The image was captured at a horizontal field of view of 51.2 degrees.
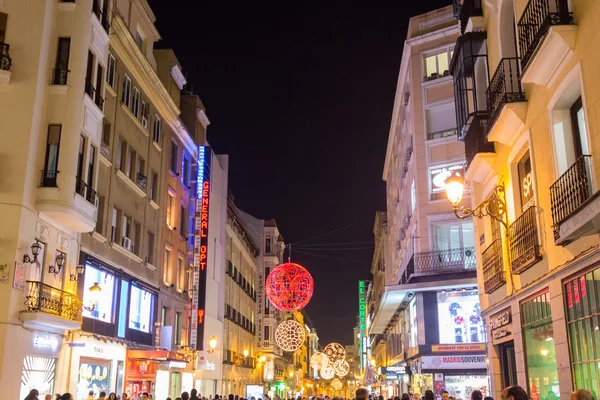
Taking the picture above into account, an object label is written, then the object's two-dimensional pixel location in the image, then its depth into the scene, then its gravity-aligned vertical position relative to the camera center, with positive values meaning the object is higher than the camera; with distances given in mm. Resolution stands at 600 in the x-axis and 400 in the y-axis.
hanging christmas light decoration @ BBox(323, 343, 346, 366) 52031 +1911
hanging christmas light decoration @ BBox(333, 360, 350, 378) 55659 +760
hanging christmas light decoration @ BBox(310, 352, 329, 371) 57719 +1498
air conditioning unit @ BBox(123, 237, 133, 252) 24698 +5134
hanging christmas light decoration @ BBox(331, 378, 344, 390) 83750 -1033
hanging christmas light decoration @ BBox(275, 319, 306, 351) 33250 +2141
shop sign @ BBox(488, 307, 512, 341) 13367 +1117
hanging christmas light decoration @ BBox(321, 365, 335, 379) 58125 +513
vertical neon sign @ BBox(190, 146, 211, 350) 32062 +6028
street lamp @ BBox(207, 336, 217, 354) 32206 +1736
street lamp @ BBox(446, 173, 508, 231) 11570 +3393
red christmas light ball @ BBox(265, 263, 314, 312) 26578 +3595
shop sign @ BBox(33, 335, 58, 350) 17566 +993
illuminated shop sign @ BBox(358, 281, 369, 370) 95906 +8659
